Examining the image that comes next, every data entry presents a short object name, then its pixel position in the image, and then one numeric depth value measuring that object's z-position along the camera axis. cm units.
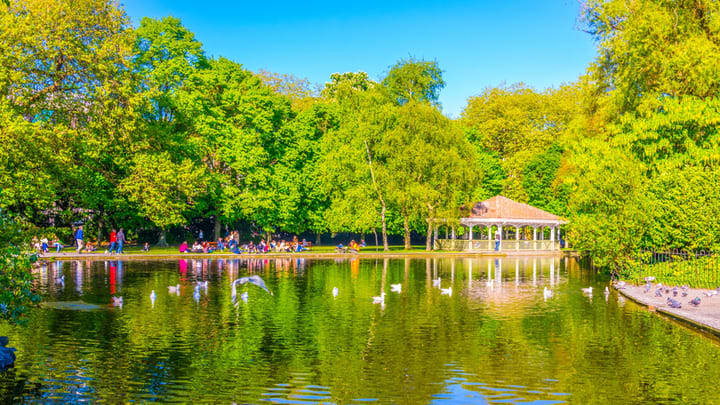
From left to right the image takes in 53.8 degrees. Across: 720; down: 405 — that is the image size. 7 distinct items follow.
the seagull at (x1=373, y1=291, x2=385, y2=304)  2295
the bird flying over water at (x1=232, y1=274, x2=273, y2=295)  1946
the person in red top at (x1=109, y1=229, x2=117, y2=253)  4903
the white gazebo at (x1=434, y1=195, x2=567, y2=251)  6588
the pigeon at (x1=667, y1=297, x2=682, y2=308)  2081
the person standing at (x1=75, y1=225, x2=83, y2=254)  4931
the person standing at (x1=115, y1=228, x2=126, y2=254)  4921
